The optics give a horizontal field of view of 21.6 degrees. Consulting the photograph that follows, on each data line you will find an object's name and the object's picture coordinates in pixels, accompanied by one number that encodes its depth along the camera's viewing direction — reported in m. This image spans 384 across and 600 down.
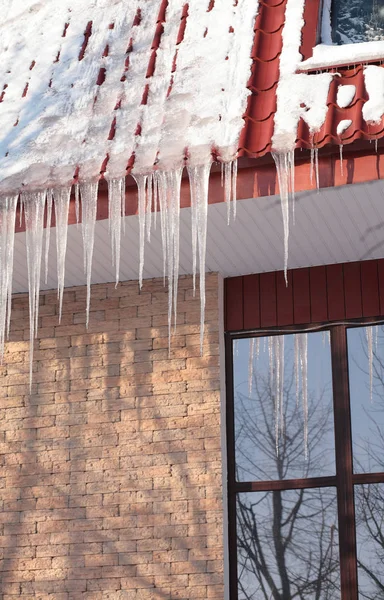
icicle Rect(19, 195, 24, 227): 6.82
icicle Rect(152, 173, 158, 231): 6.52
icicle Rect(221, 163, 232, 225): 6.34
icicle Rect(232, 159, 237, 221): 6.29
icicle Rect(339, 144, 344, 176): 6.08
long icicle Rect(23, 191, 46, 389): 6.79
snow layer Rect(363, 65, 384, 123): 6.11
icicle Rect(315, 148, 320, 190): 6.20
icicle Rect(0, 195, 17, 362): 6.84
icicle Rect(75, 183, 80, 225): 6.68
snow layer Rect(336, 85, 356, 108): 6.28
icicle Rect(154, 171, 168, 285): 6.48
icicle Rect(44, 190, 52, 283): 6.71
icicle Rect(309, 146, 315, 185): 6.18
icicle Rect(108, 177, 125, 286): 6.60
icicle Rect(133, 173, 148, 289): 6.52
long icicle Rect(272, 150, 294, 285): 6.23
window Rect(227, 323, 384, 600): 6.96
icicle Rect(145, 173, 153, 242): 6.52
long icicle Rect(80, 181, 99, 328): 6.68
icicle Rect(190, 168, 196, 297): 6.53
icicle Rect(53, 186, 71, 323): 6.73
